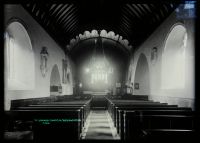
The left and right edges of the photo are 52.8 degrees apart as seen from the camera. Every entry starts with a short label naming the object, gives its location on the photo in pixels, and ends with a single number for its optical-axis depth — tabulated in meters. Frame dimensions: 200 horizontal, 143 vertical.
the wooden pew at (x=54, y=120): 3.60
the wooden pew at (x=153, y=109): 4.30
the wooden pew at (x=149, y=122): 3.38
